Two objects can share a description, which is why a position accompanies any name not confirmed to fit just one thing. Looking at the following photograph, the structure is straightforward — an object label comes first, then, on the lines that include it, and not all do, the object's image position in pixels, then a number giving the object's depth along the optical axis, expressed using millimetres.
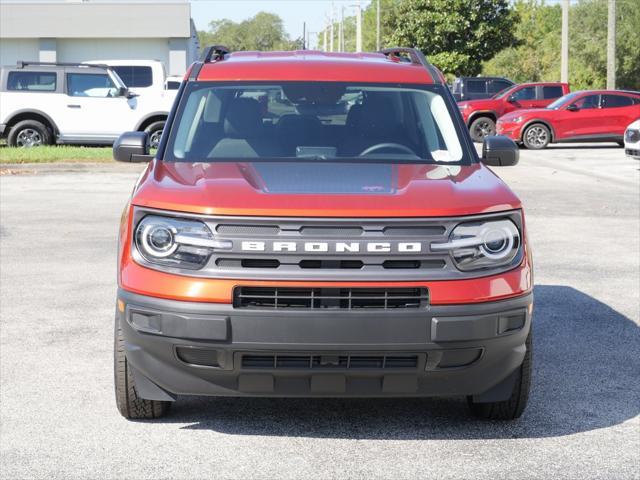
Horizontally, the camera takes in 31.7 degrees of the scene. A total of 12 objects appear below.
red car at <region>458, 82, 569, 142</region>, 31484
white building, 59656
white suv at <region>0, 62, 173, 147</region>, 24188
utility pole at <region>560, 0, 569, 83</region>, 41000
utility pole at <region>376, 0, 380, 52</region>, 82988
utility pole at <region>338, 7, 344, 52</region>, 109269
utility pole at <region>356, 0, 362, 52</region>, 76562
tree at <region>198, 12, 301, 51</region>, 192125
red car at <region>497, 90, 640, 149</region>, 27953
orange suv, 4512
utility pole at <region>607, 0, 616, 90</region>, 36906
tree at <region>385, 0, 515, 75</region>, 56375
